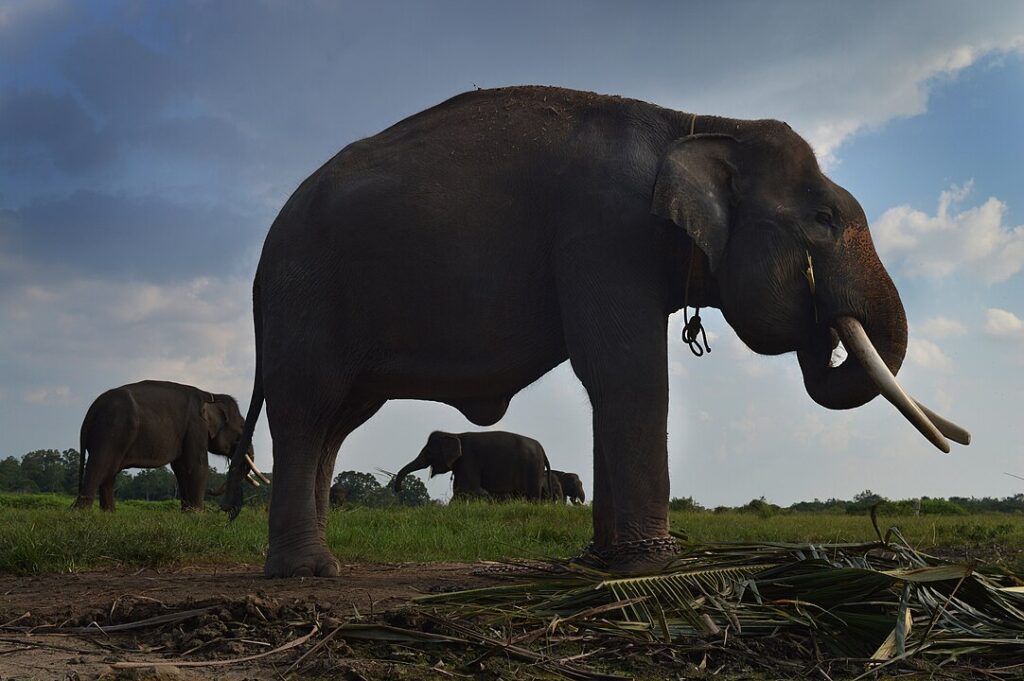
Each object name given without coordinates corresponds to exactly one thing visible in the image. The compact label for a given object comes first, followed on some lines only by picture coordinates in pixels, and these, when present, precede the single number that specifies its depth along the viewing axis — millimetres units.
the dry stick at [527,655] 3223
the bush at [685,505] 17156
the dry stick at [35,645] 3715
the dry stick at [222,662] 3320
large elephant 5406
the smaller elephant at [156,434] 15500
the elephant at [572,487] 29953
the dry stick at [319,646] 3328
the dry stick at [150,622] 4012
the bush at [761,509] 16006
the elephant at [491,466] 21672
